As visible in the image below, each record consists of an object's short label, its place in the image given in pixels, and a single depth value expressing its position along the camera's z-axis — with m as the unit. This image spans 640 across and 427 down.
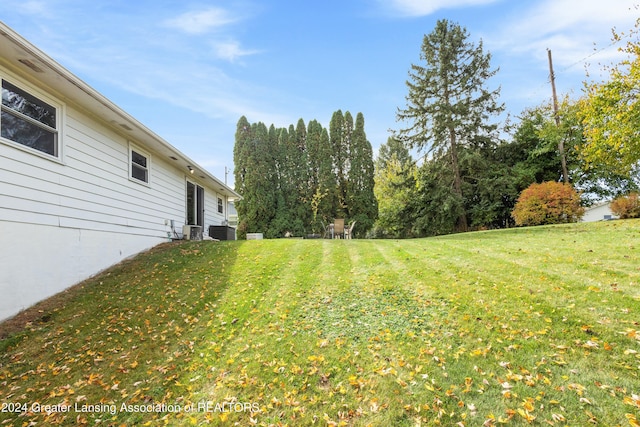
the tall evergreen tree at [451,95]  18.03
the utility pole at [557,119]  16.94
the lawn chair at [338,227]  15.60
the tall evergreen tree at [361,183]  19.81
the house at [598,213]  24.12
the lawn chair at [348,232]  15.88
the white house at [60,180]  4.64
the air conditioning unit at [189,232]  10.52
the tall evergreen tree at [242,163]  18.62
